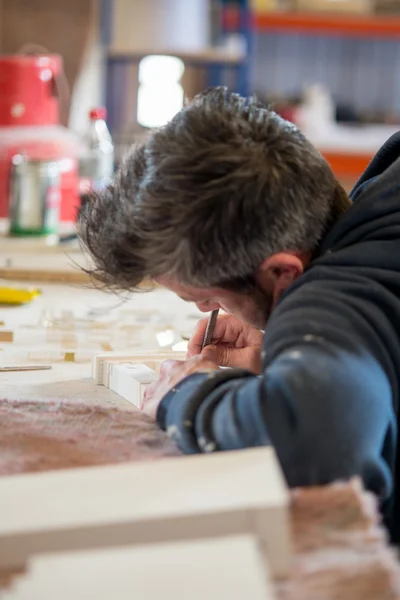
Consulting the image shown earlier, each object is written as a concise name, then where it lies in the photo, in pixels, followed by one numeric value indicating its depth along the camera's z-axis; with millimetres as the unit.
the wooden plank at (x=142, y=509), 1224
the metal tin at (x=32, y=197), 3002
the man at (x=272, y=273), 1504
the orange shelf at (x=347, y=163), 4675
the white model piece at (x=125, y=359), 2172
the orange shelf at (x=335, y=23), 5144
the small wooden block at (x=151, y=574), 1132
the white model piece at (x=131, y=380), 2088
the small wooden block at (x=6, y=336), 2332
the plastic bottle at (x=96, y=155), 3402
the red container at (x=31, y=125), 3264
